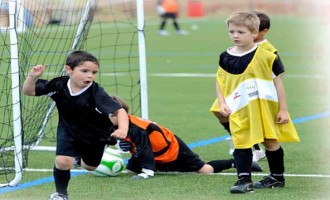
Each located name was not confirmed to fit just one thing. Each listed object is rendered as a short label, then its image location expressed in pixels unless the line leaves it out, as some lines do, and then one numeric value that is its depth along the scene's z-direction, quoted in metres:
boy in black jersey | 13.77
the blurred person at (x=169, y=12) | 64.06
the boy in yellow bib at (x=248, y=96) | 14.53
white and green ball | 16.12
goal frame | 15.08
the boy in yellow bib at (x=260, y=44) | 16.22
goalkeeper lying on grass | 16.39
